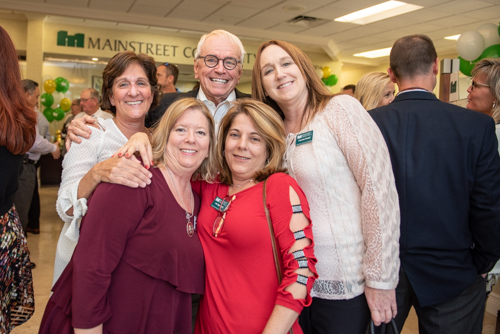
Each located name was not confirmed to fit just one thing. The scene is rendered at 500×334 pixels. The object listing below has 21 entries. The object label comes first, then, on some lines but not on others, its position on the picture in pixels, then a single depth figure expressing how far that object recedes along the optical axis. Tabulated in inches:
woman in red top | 55.6
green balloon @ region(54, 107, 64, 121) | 359.3
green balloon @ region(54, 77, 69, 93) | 363.3
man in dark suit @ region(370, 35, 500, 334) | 66.2
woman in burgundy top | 52.5
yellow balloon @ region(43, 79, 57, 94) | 351.9
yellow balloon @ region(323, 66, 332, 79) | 460.8
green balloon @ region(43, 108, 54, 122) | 354.9
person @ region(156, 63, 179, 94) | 189.6
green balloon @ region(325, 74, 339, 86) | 457.7
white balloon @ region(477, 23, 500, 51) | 199.3
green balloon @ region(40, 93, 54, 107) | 349.7
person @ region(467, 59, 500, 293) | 99.4
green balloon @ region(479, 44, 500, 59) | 191.9
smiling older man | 83.8
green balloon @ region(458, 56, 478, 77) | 209.2
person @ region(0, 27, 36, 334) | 67.9
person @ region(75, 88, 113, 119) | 249.6
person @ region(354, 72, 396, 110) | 129.3
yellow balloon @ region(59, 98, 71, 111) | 376.8
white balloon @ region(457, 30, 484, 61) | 198.4
